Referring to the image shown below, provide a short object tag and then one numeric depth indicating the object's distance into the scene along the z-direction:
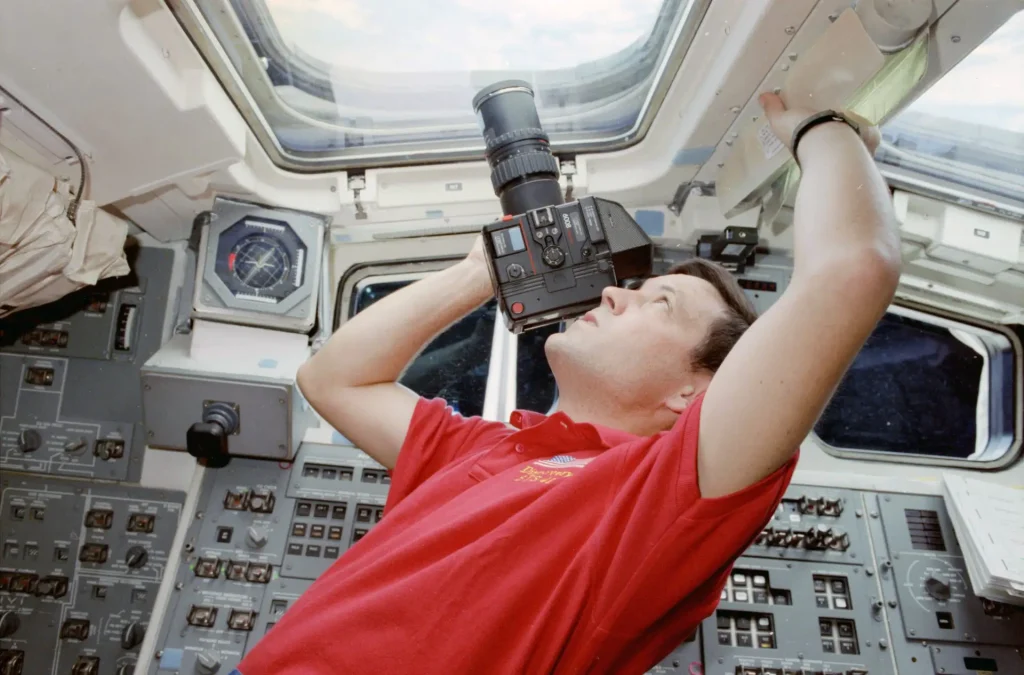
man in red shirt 1.16
